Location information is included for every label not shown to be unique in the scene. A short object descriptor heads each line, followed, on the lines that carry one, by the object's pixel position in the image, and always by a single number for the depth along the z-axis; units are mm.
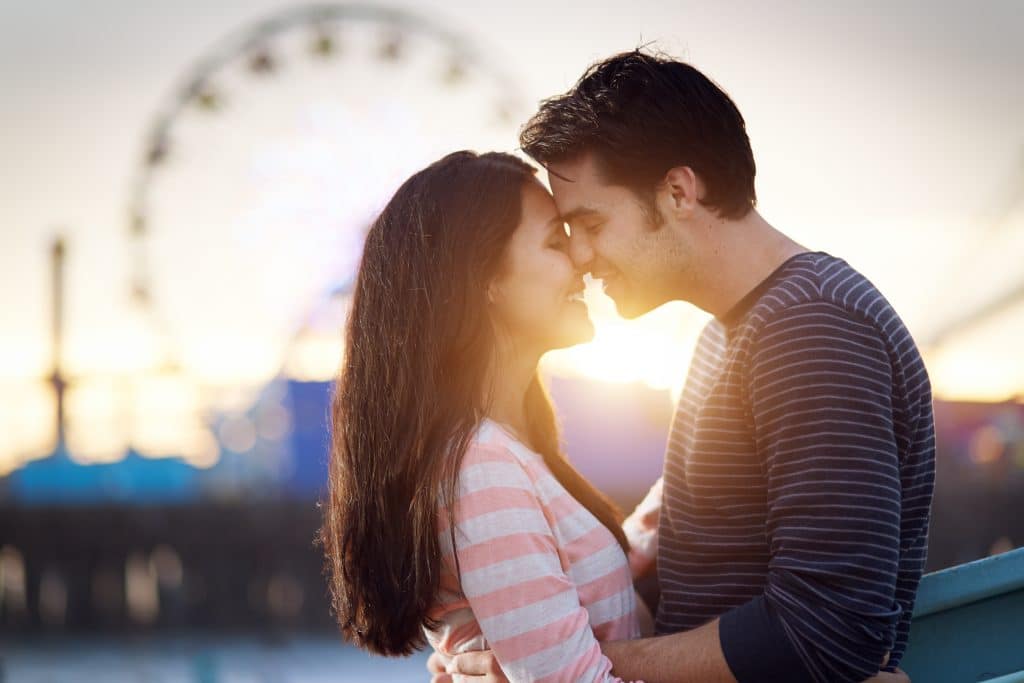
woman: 2141
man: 2018
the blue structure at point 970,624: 2457
